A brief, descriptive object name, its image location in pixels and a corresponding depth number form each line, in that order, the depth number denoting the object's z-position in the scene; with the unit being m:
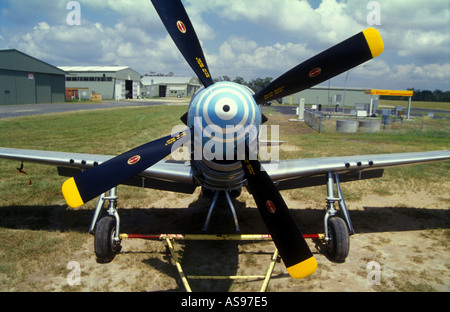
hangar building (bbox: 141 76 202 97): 94.66
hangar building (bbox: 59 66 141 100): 67.94
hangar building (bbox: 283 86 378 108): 73.56
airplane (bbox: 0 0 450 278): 3.95
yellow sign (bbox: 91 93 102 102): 62.97
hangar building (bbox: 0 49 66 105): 42.41
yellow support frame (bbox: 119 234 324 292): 4.97
